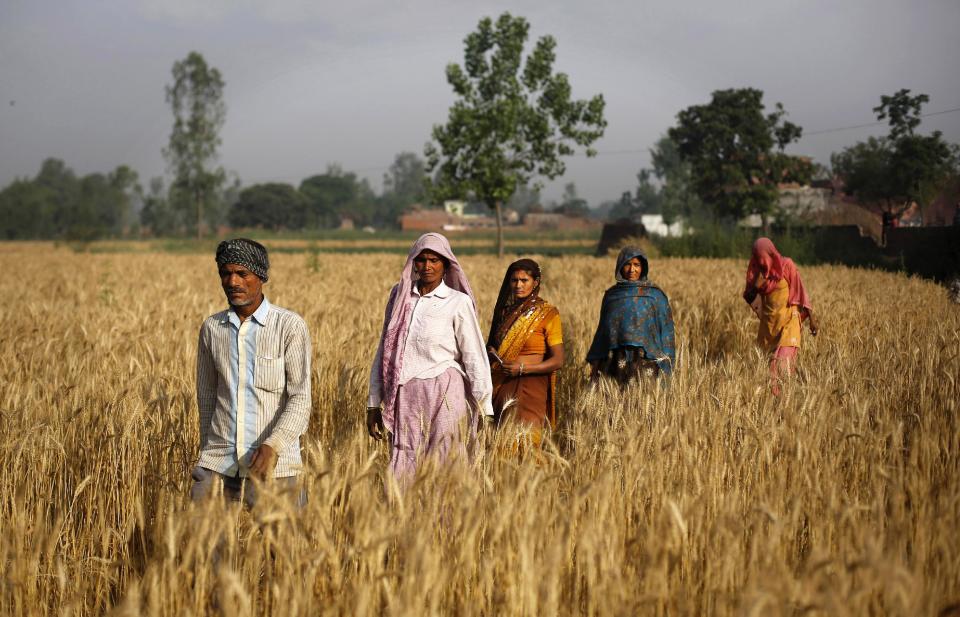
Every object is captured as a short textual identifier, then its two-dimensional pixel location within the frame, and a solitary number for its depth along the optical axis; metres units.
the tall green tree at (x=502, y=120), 35.62
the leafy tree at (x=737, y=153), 44.84
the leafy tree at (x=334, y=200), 116.06
